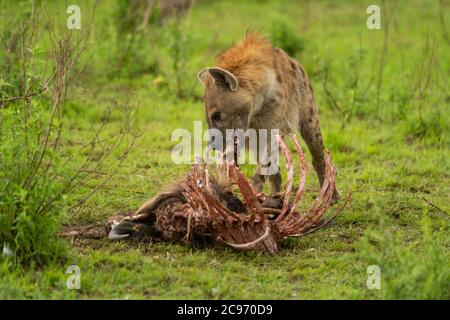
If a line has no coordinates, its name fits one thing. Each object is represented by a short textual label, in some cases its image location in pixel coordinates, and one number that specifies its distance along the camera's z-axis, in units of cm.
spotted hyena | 1264
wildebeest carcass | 1100
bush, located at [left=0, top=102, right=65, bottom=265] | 1034
